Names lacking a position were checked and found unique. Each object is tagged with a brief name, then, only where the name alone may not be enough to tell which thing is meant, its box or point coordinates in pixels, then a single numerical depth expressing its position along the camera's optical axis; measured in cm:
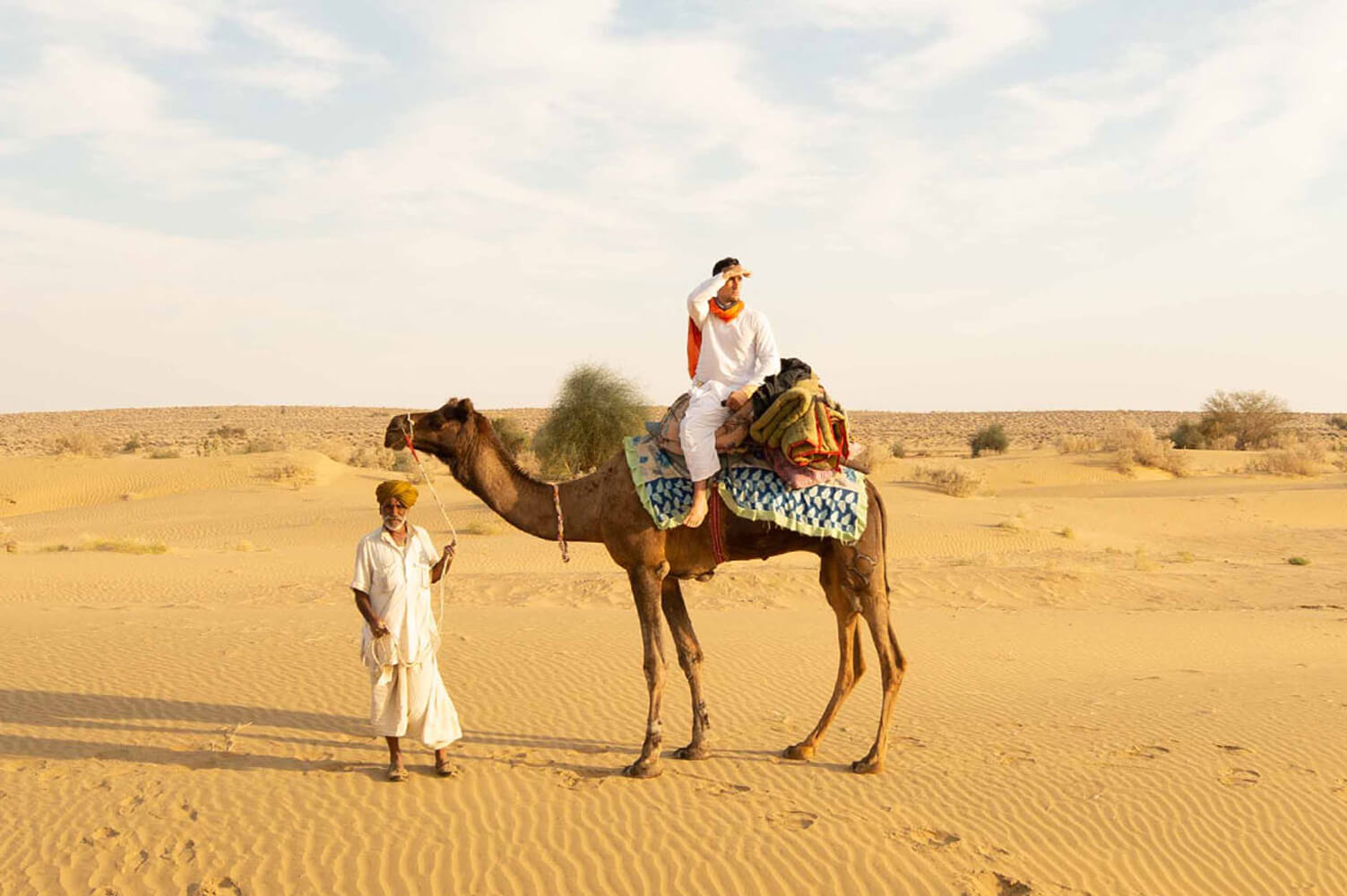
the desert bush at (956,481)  3266
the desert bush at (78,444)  4288
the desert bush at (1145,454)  4038
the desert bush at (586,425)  3444
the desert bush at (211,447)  4944
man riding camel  676
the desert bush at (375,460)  4431
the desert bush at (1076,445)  4750
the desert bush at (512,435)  4056
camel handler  641
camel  679
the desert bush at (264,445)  4603
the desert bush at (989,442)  5181
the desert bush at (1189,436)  5469
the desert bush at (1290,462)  3822
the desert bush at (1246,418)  5372
